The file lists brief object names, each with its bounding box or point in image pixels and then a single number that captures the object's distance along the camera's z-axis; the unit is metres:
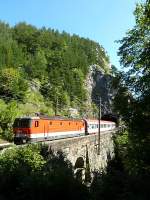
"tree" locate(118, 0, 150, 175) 8.06
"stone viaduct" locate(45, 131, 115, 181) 11.60
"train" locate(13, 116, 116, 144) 13.69
